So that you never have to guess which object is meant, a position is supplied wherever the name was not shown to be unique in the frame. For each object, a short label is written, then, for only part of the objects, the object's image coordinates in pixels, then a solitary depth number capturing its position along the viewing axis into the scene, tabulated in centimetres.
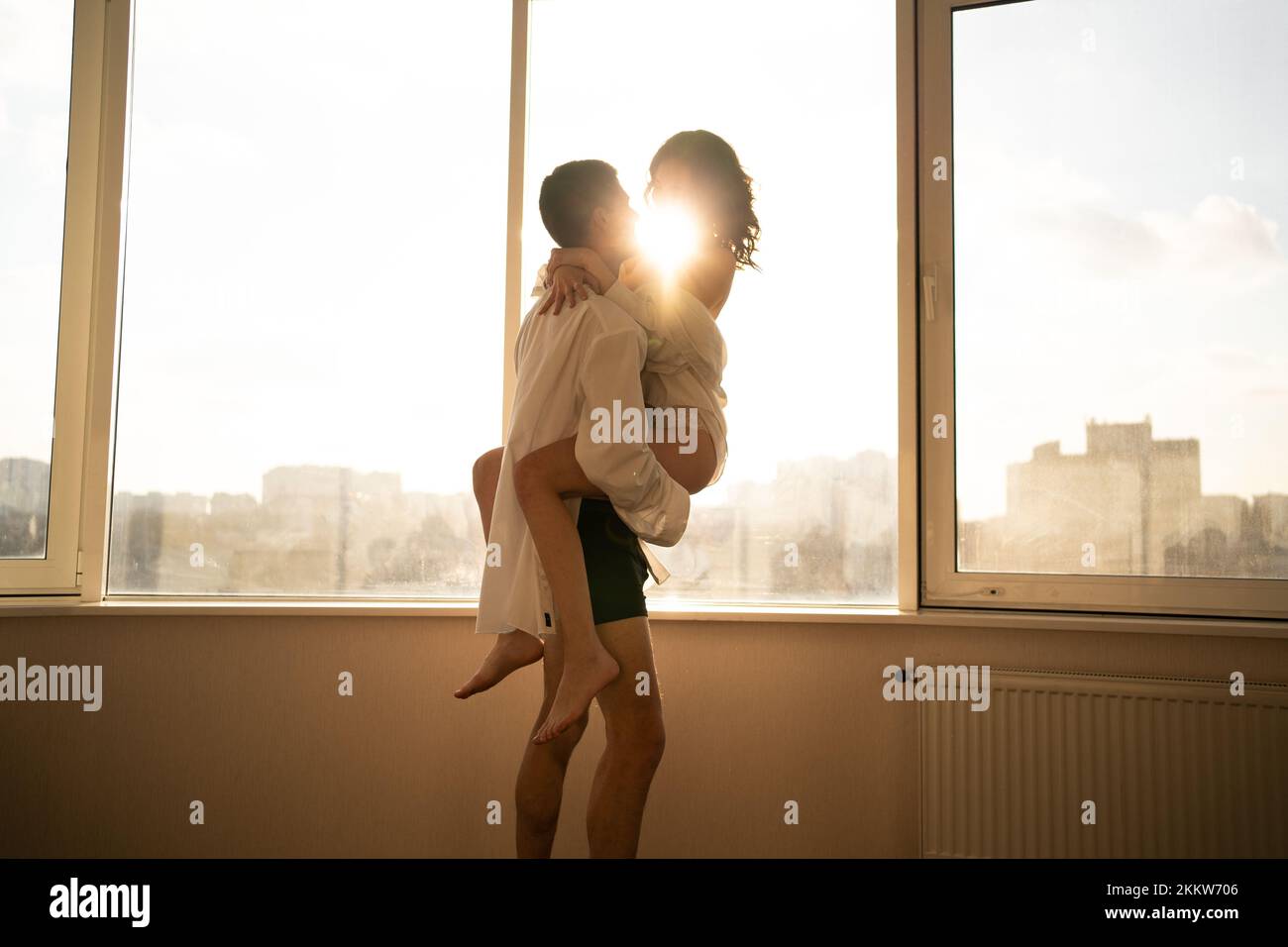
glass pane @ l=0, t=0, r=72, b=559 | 217
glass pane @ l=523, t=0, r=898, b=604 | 216
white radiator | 177
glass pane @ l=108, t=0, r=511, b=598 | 223
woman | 139
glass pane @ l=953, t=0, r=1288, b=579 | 200
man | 140
